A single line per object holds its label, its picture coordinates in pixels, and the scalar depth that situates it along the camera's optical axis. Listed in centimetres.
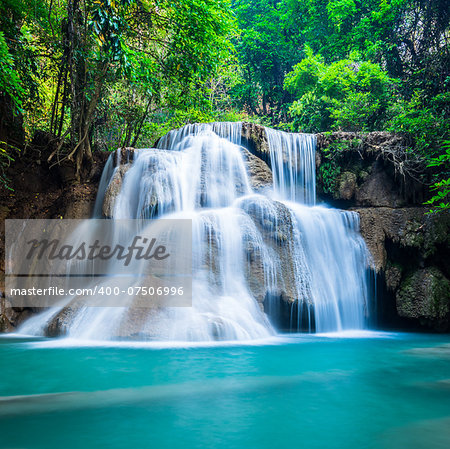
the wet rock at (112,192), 896
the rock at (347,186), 1109
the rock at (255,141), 1135
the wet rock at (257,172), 1038
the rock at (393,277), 888
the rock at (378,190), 1070
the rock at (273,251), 750
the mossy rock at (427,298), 834
